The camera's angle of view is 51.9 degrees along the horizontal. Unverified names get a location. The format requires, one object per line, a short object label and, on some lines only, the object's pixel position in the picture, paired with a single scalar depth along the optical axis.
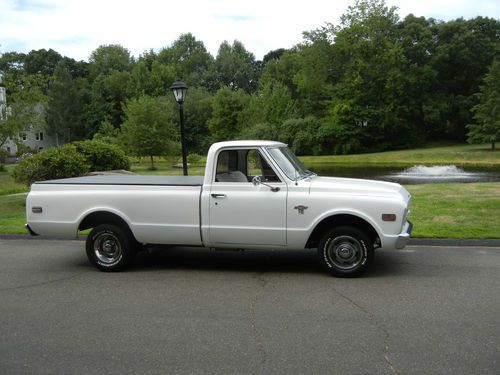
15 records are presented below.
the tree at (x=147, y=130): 41.00
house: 85.44
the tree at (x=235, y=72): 96.38
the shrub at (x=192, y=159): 39.84
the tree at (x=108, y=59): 104.88
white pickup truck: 6.91
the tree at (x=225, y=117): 60.78
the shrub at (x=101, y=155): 17.19
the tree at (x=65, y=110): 84.19
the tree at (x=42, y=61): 108.94
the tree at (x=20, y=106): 26.50
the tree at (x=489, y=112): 47.19
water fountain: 24.77
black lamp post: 14.87
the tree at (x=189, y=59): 94.88
